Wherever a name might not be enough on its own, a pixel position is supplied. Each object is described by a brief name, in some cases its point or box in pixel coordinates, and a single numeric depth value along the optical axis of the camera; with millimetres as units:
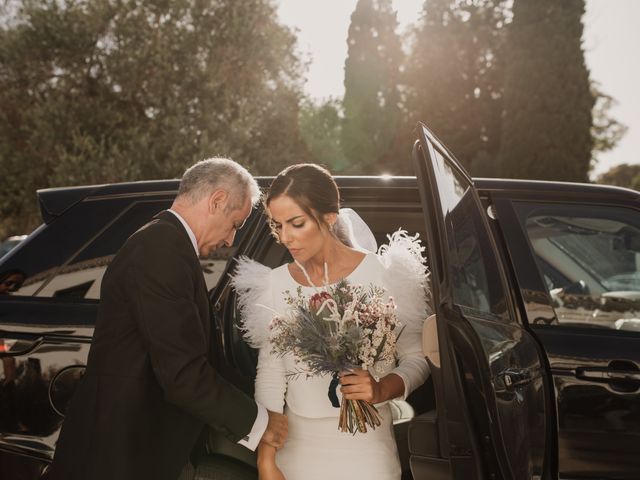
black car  1643
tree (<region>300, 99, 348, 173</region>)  18234
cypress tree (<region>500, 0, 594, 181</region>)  18500
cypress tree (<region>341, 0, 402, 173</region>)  27078
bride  2186
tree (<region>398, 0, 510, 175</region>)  27438
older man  1878
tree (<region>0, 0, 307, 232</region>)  14312
